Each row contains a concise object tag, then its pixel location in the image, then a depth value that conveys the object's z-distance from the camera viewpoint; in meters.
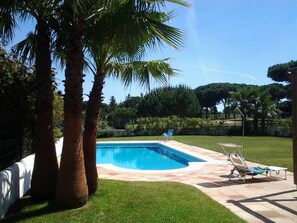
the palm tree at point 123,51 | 4.28
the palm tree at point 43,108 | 5.18
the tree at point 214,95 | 61.60
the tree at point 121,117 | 34.94
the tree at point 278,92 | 44.57
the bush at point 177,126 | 25.71
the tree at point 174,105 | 41.79
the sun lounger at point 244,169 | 7.60
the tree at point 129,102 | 55.81
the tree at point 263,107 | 23.73
